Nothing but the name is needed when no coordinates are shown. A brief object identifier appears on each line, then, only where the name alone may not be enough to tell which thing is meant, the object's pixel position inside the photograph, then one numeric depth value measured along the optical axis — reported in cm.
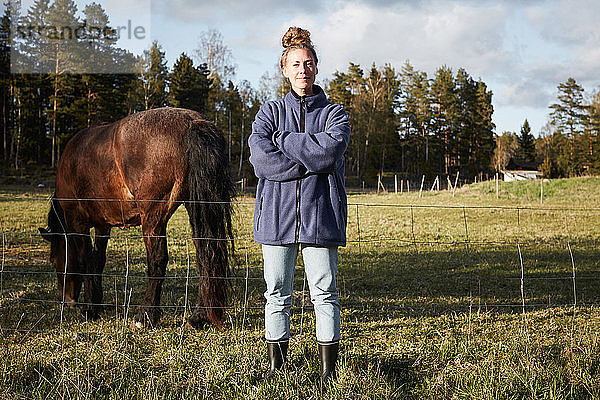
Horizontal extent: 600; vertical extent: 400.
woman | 261
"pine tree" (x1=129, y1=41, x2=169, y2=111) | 3216
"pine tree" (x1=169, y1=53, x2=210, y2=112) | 3297
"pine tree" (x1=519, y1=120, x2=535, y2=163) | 6569
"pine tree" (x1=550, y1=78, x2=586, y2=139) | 4966
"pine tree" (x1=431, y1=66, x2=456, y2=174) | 4888
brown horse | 421
